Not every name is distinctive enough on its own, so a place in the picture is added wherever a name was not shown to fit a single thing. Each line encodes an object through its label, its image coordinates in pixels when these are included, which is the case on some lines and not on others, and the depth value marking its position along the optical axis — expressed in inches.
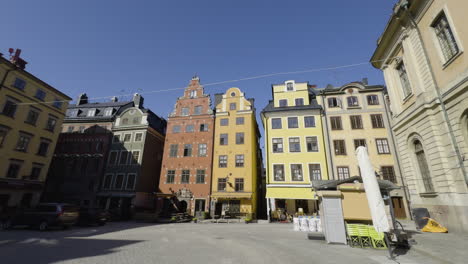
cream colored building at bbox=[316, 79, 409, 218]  841.5
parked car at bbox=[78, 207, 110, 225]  679.1
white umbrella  279.0
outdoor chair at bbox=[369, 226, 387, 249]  337.0
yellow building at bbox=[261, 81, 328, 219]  892.6
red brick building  1037.9
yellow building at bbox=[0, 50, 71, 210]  914.4
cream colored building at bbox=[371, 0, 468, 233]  393.1
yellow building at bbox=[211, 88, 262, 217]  979.9
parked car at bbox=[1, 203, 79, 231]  554.6
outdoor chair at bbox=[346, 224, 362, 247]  355.6
